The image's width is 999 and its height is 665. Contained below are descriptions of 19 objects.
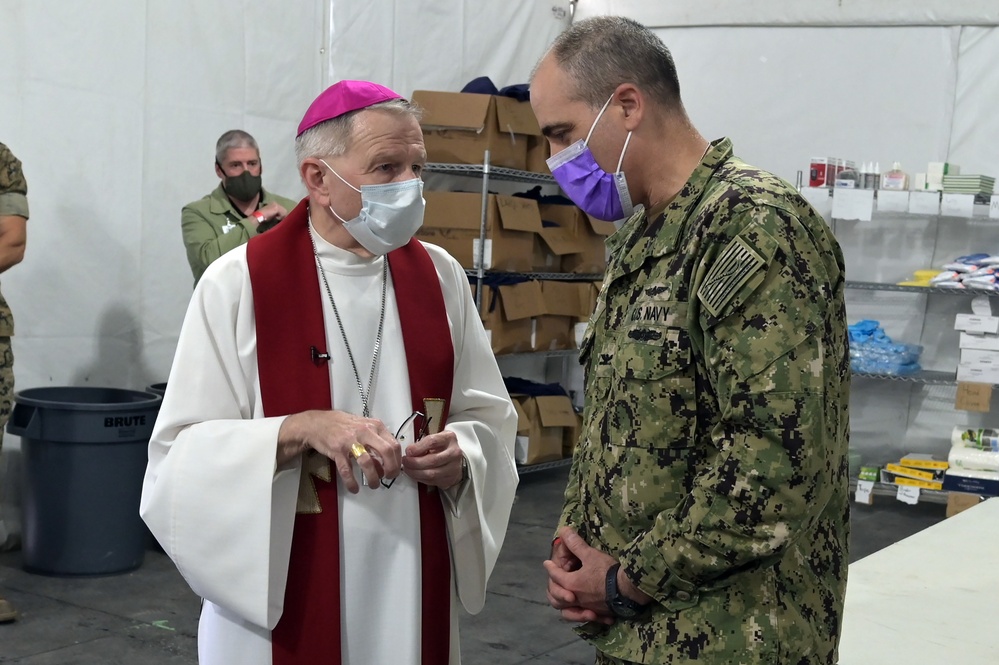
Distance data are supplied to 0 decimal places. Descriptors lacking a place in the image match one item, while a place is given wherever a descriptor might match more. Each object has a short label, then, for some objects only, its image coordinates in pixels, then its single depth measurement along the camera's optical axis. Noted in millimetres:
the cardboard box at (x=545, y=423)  6137
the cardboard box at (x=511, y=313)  5770
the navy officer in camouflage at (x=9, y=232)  3781
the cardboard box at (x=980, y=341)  5840
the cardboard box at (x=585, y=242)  6452
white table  1861
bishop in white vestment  1702
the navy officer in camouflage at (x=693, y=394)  1221
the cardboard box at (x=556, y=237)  6277
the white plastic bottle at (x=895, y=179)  6055
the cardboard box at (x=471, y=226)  5754
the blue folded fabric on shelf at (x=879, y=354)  6113
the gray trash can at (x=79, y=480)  4199
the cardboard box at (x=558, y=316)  6242
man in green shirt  4500
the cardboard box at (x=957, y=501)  5656
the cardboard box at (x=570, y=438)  6535
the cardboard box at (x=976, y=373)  5828
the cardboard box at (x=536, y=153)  6227
